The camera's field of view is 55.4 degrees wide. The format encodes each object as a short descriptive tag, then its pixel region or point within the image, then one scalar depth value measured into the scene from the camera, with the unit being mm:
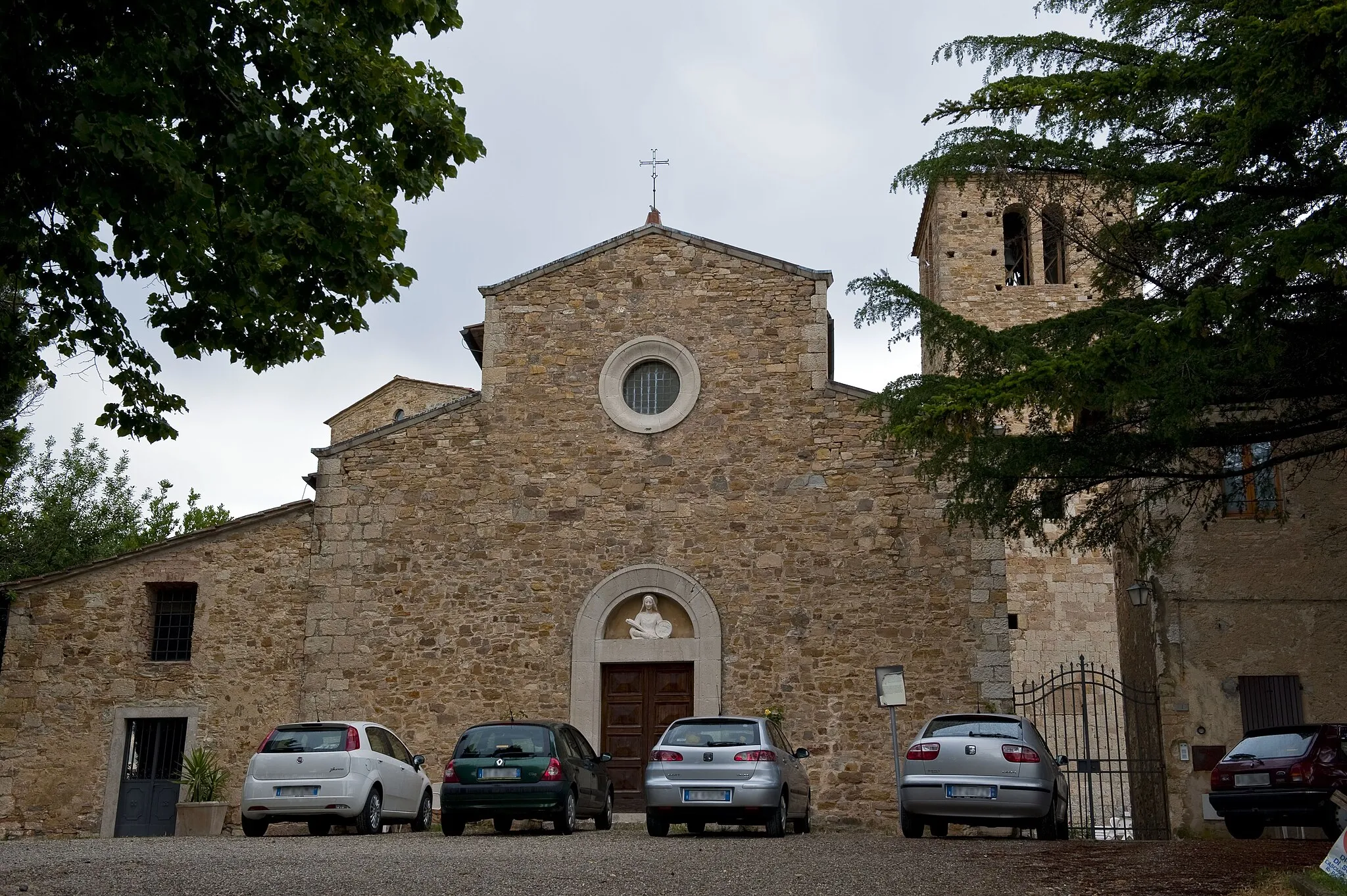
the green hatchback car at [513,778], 12820
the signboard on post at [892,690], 14406
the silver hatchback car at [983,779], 11711
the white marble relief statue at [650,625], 17250
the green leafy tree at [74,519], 29344
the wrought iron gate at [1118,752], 16688
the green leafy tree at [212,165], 7012
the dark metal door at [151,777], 16797
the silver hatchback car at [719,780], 12234
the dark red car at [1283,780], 12266
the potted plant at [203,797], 15906
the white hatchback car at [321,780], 12977
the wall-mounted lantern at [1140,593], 16422
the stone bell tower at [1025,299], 23125
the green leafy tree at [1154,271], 8812
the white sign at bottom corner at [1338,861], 7186
